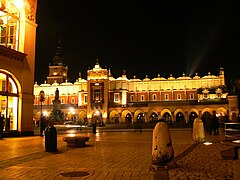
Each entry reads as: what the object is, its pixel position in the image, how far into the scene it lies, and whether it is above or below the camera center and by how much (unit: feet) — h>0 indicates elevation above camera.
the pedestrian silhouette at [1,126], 54.87 -2.10
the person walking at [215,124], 67.75 -2.41
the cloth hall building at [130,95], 222.28 +16.75
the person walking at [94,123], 81.20 -2.42
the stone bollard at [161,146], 18.10 -2.01
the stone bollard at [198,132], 48.39 -2.94
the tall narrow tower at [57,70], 319.86 +49.54
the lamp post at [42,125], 67.58 -2.31
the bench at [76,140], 40.50 -3.50
